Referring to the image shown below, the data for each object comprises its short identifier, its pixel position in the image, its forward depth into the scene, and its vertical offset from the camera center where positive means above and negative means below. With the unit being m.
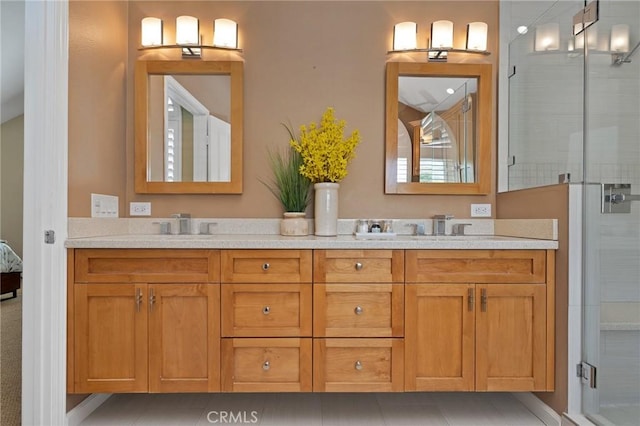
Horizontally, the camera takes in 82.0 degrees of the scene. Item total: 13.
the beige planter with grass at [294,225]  2.08 -0.09
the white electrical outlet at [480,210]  2.27 +0.00
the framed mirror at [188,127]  2.21 +0.50
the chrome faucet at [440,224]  2.17 -0.08
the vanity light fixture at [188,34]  2.20 +1.04
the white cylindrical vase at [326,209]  2.08 +0.00
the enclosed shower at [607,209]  1.61 +0.01
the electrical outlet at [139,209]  2.21 -0.01
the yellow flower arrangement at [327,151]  2.06 +0.33
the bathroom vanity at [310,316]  1.67 -0.49
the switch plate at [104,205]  1.88 +0.01
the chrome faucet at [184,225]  2.14 -0.10
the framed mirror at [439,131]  2.24 +0.49
